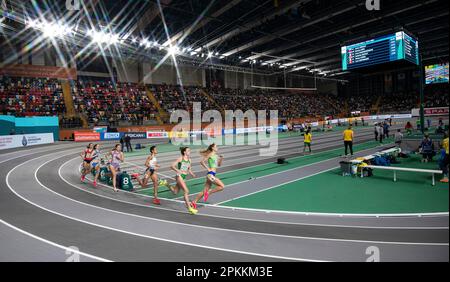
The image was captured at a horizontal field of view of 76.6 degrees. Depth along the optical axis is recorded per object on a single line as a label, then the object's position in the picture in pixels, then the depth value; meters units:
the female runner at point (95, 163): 12.17
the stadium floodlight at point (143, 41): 31.44
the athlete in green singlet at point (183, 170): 7.82
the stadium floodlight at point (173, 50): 34.27
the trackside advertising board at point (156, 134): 36.84
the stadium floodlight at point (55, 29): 25.87
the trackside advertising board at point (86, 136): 32.69
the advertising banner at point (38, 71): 34.25
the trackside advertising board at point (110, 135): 34.28
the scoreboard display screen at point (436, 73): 28.30
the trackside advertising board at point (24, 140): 26.08
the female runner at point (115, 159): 11.27
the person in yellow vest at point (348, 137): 16.45
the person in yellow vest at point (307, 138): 18.63
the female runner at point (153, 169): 9.14
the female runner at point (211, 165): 7.88
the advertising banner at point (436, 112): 43.44
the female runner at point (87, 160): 12.99
